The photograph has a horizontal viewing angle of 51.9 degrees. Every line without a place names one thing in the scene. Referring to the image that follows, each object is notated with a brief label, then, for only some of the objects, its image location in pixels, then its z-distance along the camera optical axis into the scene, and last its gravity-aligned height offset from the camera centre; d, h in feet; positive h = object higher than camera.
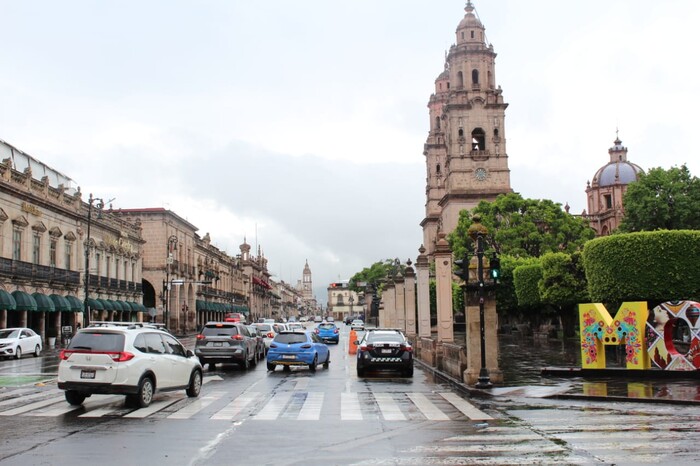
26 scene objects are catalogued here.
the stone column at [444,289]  85.05 +2.67
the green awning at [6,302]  133.80 +3.52
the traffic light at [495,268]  61.82 +3.62
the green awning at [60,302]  159.74 +3.91
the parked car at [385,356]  75.77 -4.59
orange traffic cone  123.71 -5.34
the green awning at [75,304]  167.94 +3.64
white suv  45.09 -3.00
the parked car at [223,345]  83.20 -3.34
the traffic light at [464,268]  64.75 +3.82
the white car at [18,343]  108.68 -3.45
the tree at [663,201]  200.13 +29.33
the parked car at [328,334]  161.38 -4.53
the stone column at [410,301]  116.88 +1.79
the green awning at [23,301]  142.03 +3.84
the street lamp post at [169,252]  254.88 +24.40
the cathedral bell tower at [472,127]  278.87 +72.03
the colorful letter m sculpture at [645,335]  68.74 -2.80
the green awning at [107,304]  192.46 +3.91
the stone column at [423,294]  101.56 +2.57
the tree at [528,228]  213.25 +24.28
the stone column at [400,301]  142.72 +2.26
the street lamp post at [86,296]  154.36 +4.91
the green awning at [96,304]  182.06 +3.64
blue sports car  81.00 -4.13
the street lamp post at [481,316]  59.72 -0.50
